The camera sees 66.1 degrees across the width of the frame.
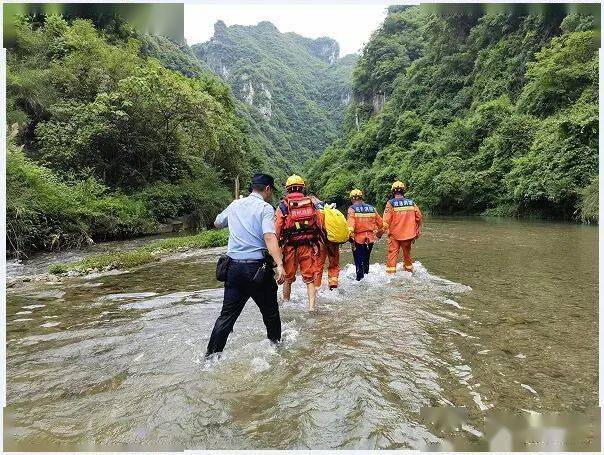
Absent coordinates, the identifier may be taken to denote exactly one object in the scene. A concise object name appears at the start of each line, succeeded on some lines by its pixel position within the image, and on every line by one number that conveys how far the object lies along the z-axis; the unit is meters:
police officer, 4.75
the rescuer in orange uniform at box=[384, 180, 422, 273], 9.21
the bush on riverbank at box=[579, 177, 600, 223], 20.30
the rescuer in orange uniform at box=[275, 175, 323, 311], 6.63
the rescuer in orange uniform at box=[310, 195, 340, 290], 7.24
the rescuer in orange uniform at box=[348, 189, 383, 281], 8.70
